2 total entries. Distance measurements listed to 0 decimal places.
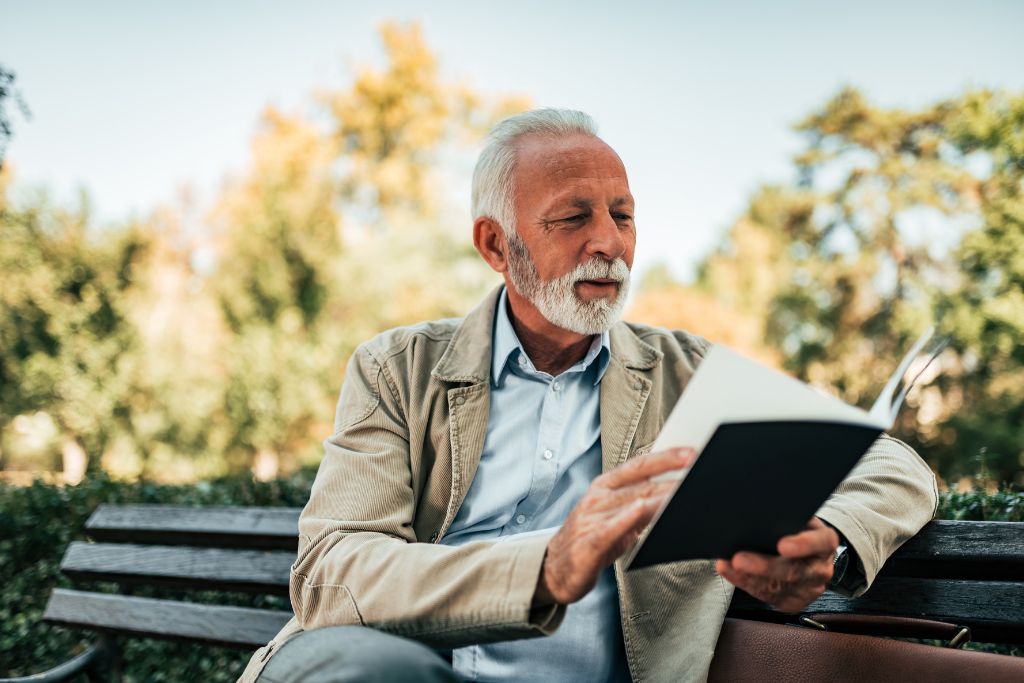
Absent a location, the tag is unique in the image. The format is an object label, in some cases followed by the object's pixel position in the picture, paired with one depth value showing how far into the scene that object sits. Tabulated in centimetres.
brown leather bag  163
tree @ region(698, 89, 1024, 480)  1278
